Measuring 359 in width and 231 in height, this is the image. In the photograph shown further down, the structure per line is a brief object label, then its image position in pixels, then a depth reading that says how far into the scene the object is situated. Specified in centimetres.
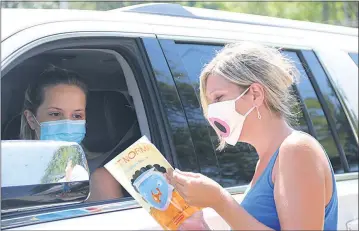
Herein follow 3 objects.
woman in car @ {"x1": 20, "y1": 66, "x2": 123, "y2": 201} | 269
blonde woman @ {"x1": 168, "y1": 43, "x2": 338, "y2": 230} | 184
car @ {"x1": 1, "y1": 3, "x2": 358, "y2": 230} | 236
